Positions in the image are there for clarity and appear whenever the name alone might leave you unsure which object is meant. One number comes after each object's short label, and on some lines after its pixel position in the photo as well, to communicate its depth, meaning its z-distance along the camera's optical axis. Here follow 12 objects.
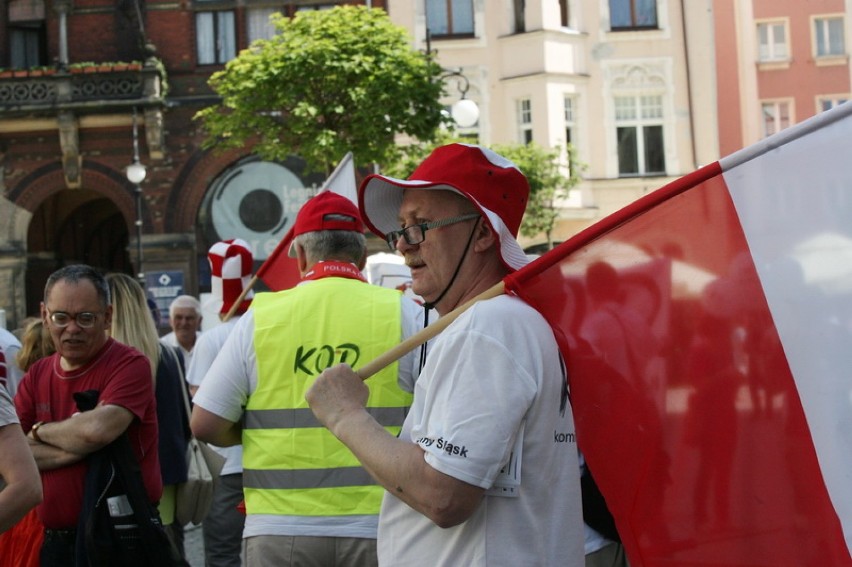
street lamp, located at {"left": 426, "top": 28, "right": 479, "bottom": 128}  20.78
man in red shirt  4.71
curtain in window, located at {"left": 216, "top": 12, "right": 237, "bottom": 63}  30.09
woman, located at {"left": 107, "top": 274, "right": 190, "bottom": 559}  6.11
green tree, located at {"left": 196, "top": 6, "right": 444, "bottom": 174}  22.23
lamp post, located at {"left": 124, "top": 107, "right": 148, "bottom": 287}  25.57
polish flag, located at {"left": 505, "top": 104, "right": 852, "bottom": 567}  2.69
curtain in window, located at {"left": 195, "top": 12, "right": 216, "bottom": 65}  30.05
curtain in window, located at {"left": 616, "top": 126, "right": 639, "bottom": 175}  32.75
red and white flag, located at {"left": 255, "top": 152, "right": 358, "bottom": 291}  7.60
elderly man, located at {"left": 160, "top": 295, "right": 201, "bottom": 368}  10.63
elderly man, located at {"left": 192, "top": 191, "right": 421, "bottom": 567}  4.32
